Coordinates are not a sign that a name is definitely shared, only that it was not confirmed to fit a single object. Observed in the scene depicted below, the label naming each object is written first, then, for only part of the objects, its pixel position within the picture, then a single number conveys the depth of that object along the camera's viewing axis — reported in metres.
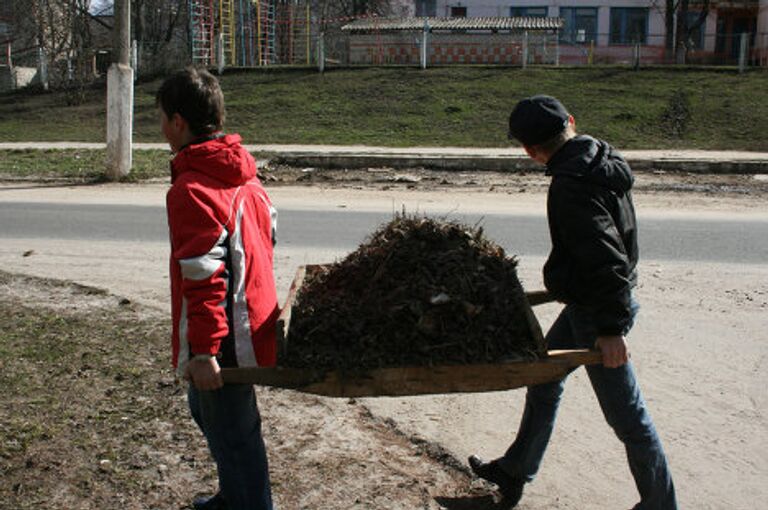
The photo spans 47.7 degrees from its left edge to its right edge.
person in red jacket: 2.66
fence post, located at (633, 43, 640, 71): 29.75
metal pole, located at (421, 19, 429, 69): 30.28
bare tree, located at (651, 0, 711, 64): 39.41
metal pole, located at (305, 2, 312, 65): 35.88
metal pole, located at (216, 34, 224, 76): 31.92
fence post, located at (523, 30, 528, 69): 30.42
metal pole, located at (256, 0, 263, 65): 35.62
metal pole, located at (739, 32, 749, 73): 29.42
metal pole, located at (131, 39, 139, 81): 31.13
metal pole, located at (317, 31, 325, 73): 31.31
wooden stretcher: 2.71
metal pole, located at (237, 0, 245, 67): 35.53
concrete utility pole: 15.12
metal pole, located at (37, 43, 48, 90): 33.06
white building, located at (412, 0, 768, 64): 45.09
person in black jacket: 2.94
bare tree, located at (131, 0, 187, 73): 35.77
